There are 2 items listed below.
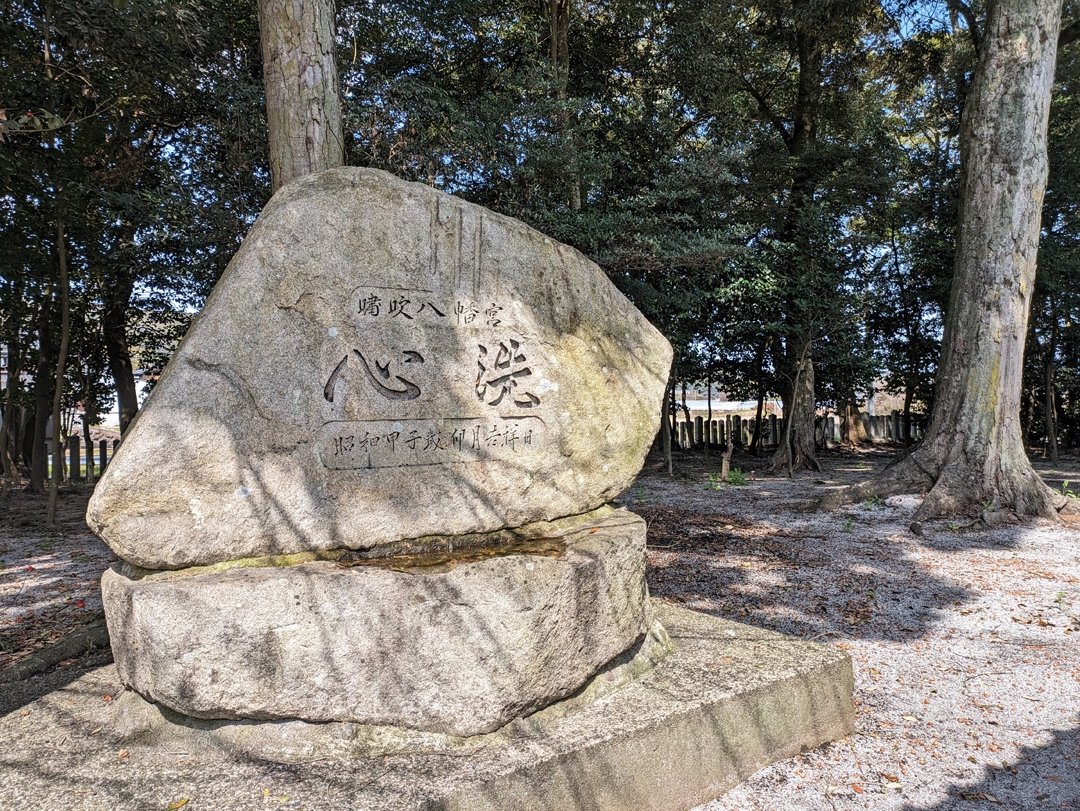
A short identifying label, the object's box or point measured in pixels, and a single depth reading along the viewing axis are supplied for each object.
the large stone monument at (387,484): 2.24
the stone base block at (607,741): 2.11
